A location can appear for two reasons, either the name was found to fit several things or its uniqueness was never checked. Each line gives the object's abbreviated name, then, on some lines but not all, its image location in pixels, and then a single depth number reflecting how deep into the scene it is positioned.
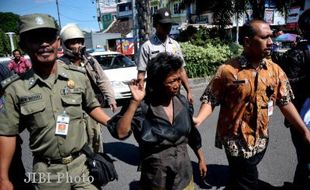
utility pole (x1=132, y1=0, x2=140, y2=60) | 10.21
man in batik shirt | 1.88
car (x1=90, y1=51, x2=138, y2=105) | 6.49
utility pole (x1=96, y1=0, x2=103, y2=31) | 48.47
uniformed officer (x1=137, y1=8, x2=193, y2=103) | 2.97
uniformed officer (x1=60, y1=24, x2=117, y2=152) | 2.62
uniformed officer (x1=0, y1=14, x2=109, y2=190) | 1.45
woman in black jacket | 1.66
